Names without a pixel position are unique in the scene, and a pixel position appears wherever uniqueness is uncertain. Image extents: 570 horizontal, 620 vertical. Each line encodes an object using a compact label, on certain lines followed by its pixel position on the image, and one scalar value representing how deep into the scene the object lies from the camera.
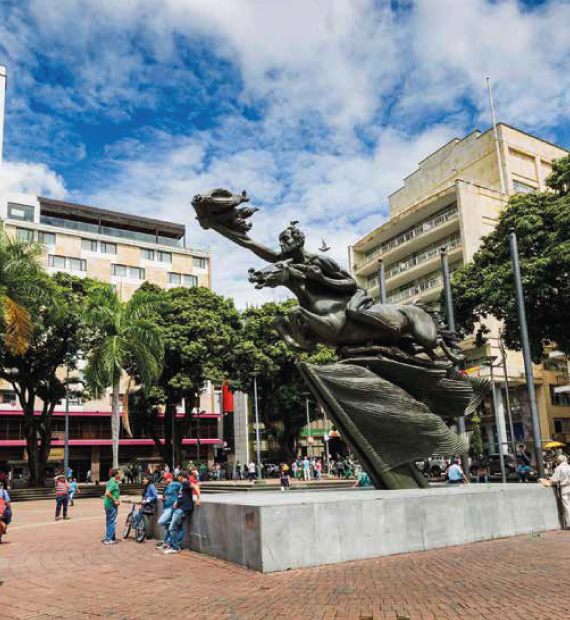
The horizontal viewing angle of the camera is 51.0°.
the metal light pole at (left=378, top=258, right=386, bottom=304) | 19.51
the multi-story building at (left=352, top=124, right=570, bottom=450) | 41.31
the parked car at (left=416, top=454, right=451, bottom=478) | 31.83
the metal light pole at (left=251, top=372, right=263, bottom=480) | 38.96
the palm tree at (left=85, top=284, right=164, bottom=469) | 29.22
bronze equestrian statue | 10.16
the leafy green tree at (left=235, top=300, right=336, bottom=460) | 40.12
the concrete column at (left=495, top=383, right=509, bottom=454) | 37.19
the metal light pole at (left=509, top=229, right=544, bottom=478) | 18.52
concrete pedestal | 7.61
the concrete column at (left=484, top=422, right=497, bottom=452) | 41.91
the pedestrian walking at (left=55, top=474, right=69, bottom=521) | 17.56
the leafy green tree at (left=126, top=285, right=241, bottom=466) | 38.78
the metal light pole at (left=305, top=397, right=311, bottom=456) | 42.25
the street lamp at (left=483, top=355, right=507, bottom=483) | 20.67
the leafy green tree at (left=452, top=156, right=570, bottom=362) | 22.78
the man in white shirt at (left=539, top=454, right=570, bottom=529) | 10.60
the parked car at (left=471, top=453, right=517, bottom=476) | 28.66
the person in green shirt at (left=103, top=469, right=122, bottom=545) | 11.59
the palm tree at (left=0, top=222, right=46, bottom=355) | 23.02
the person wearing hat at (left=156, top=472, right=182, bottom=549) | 10.30
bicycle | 11.53
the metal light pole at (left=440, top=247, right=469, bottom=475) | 19.88
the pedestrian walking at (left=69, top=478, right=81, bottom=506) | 23.53
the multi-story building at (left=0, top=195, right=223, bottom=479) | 48.00
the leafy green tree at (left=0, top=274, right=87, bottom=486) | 32.41
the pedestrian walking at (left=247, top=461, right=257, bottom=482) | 38.47
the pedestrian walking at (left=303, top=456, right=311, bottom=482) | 34.97
